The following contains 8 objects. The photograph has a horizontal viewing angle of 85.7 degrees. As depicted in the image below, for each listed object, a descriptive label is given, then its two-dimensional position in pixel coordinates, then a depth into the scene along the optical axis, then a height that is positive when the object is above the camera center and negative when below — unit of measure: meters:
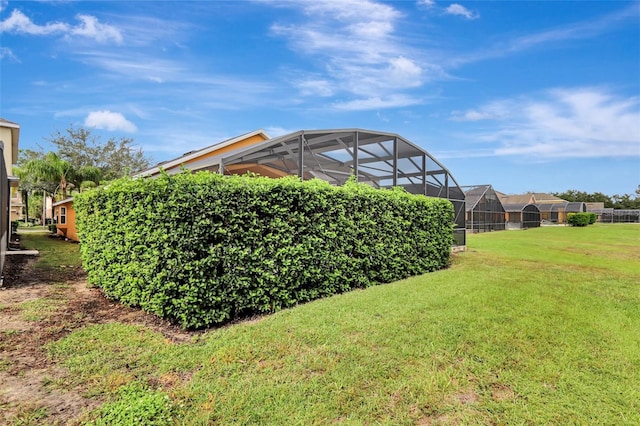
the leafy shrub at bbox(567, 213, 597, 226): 43.12 -0.68
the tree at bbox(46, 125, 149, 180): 33.59 +6.15
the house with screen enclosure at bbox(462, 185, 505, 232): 28.80 +0.45
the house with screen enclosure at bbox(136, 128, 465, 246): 9.62 +1.66
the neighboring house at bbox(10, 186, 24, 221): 24.29 +0.18
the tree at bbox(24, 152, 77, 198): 23.20 +2.84
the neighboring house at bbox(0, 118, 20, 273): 17.29 +4.04
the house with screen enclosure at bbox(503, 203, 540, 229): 38.22 -0.30
